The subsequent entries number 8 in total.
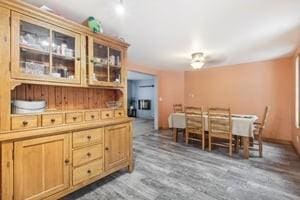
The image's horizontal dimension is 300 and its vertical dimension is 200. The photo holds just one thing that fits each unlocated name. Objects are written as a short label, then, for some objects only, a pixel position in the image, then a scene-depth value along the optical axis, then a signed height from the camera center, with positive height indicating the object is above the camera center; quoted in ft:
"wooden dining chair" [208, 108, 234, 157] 8.25 -1.83
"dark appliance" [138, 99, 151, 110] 22.64 -1.00
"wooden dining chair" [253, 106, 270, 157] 8.03 -2.13
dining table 7.83 -1.83
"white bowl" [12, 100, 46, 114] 4.03 -0.29
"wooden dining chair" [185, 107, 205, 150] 9.21 -1.72
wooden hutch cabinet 3.58 -0.41
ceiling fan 9.24 +3.34
